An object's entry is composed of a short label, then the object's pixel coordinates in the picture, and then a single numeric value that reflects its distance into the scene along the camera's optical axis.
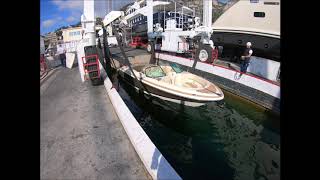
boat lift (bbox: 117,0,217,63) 12.39
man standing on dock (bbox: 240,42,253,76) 9.67
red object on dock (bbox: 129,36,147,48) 21.59
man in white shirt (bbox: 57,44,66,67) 16.17
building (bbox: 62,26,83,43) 36.86
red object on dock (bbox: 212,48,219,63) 12.10
